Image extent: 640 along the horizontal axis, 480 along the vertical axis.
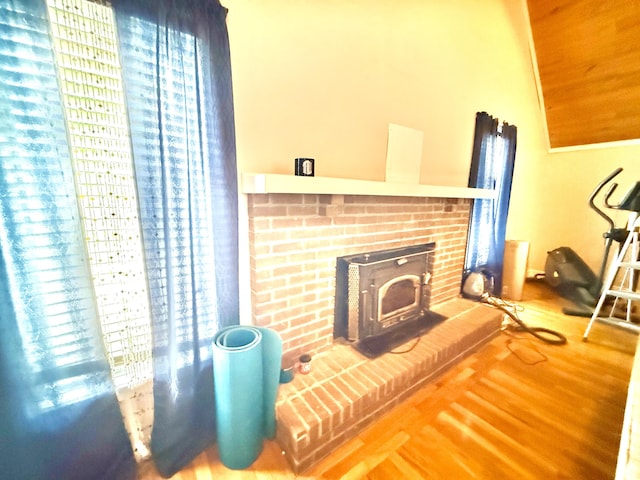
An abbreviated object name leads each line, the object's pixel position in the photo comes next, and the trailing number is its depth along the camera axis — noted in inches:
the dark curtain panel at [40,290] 29.6
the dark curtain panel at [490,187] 92.4
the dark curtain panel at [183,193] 36.0
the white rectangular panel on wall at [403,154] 67.9
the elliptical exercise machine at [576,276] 89.3
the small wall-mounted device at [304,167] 48.8
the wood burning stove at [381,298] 61.7
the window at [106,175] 33.0
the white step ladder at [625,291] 77.7
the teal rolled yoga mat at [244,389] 39.9
